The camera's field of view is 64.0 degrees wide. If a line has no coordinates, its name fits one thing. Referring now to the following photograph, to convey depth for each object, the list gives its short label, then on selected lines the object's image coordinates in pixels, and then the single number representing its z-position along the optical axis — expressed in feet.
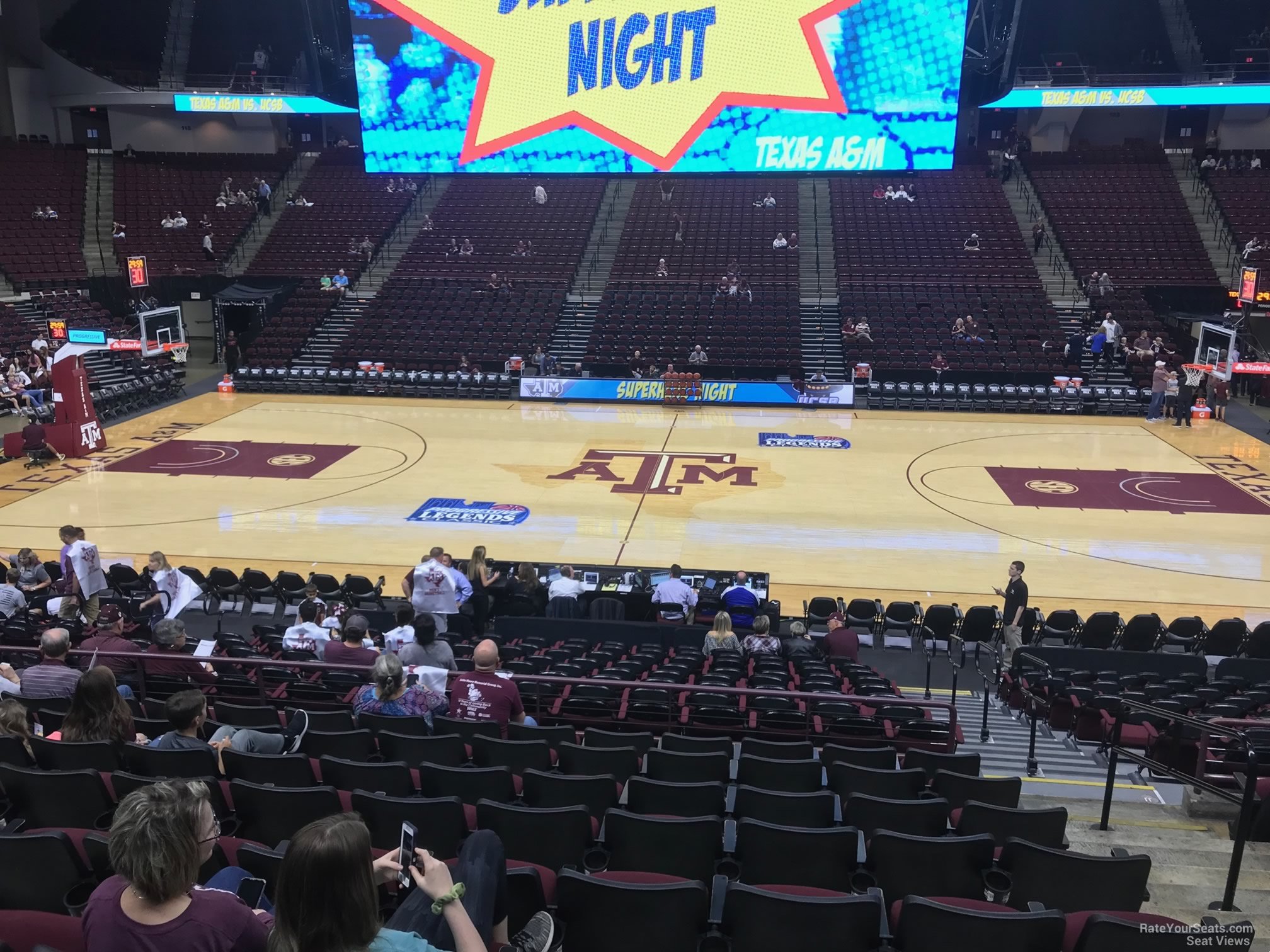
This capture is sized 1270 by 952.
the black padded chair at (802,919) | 12.32
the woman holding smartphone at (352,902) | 9.02
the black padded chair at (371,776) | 17.83
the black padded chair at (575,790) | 17.69
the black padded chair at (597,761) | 20.53
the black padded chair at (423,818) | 15.51
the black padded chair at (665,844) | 15.43
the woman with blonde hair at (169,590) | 40.32
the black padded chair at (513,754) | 20.04
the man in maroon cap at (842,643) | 39.24
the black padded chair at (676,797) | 17.78
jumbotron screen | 94.38
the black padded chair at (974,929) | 12.10
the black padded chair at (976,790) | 19.53
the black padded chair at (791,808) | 17.67
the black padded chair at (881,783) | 19.90
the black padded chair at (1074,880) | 14.56
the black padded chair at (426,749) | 19.76
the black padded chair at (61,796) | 16.24
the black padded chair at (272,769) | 17.53
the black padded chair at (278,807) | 15.83
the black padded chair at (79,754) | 17.76
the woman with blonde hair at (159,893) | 9.87
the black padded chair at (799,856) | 15.40
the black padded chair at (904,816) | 17.57
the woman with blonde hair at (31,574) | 42.47
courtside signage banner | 97.25
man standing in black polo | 43.19
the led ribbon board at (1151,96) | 112.57
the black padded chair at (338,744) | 19.95
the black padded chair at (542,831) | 15.24
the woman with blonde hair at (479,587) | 44.04
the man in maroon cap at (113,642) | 27.96
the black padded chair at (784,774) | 20.49
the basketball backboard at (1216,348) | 84.69
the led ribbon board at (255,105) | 122.31
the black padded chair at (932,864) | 15.20
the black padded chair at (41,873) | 13.60
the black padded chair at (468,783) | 17.49
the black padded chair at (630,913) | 12.62
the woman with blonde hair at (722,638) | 36.52
